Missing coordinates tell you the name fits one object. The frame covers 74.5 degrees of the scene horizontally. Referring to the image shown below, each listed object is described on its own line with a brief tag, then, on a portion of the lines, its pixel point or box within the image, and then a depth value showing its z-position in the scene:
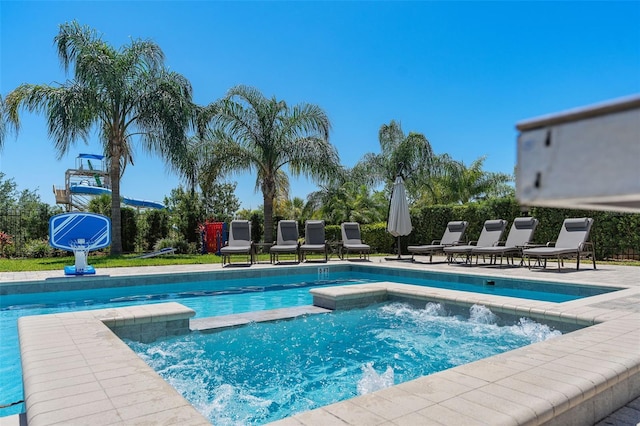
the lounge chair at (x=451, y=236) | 13.60
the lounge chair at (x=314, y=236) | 14.19
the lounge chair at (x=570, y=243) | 10.20
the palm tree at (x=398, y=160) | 20.94
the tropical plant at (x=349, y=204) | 21.95
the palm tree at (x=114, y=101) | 14.02
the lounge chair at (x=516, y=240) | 11.51
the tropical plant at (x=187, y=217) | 19.42
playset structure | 25.21
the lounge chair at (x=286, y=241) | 13.59
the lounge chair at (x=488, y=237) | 12.35
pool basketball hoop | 9.98
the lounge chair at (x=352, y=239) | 14.09
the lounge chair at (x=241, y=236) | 13.47
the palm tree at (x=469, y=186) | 25.42
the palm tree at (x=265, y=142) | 17.08
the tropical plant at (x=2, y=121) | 14.27
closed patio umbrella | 15.18
